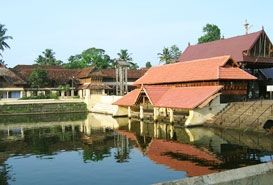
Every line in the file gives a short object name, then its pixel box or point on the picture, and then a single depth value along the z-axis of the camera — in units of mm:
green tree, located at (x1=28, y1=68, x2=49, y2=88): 71312
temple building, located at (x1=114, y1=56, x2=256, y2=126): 35719
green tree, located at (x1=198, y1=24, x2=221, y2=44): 75500
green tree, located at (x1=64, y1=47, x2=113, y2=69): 95638
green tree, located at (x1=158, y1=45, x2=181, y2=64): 89000
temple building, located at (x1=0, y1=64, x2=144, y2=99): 69875
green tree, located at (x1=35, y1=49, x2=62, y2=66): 100938
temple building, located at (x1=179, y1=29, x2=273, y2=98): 46062
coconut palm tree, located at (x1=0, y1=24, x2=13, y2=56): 67312
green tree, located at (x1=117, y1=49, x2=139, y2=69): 91331
